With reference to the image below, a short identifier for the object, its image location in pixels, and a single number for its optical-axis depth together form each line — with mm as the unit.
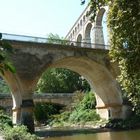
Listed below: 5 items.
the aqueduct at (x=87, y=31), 37906
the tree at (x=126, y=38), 10406
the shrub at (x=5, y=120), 20438
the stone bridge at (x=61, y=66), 23859
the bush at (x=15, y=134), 12912
